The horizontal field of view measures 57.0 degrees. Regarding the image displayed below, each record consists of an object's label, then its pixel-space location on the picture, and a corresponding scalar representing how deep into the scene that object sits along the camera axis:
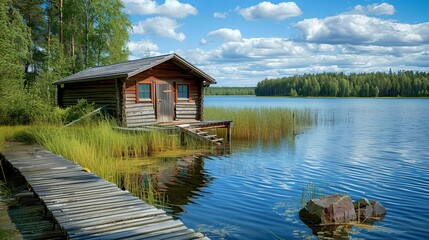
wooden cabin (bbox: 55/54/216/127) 19.05
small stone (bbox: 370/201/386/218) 8.53
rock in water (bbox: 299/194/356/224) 7.98
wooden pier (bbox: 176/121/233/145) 18.56
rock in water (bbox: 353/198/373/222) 8.36
